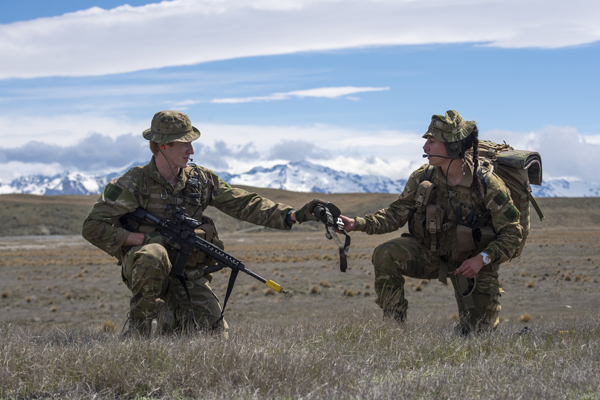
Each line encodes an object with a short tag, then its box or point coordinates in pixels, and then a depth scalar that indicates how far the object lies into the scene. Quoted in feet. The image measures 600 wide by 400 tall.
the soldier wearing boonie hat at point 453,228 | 18.34
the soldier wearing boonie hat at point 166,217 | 17.34
